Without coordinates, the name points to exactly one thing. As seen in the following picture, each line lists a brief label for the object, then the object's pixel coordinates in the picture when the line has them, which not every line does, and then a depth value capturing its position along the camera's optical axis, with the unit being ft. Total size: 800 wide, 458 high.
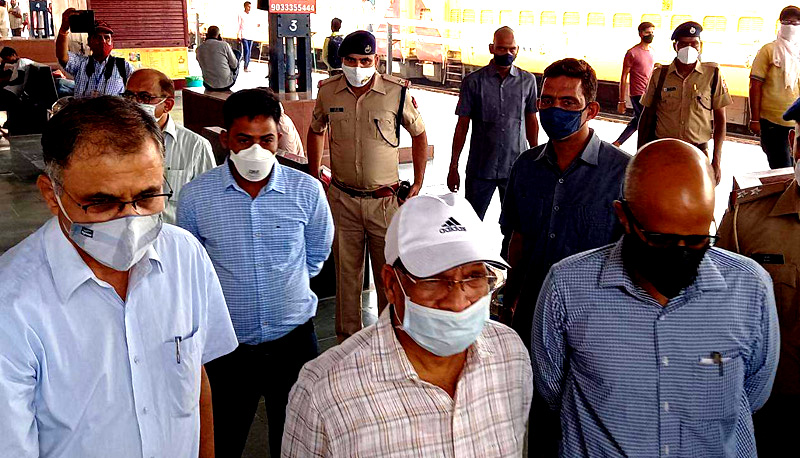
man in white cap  5.39
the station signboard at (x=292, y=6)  34.88
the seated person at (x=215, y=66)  42.34
